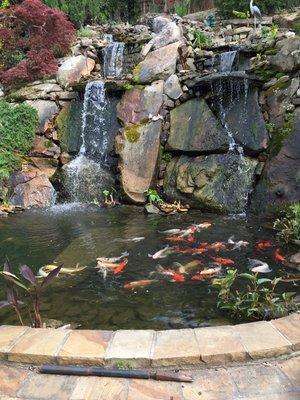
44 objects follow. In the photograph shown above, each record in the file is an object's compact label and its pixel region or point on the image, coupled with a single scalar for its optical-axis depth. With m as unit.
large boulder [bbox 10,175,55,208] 9.04
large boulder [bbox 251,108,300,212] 7.03
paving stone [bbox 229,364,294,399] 2.26
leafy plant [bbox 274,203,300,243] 5.70
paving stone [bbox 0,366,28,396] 2.32
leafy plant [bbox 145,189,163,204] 8.38
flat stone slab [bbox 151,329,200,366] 2.49
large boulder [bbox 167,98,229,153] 8.29
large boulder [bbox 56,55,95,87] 11.41
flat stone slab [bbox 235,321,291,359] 2.55
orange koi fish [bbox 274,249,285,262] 5.05
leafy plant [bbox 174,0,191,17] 16.42
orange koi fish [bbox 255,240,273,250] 5.57
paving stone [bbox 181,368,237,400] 2.24
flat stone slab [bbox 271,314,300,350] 2.63
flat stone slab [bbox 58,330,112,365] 2.53
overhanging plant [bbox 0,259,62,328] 2.90
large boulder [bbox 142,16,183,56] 11.05
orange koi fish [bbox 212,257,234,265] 5.01
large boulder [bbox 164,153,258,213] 7.77
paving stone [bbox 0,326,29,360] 2.63
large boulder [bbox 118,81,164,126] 9.16
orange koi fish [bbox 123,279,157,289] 4.44
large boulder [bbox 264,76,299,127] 7.63
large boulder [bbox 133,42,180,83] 9.75
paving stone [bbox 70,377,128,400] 2.25
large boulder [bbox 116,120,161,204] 8.63
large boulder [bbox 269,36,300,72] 7.83
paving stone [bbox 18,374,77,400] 2.28
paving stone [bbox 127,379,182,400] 2.24
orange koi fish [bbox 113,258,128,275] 4.86
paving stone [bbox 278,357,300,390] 2.34
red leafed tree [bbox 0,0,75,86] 11.72
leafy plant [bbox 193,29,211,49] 11.19
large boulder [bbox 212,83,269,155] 7.86
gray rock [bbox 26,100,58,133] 10.66
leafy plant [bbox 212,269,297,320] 3.39
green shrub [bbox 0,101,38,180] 9.98
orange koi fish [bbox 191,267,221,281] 4.59
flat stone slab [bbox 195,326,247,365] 2.50
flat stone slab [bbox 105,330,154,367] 2.50
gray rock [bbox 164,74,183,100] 9.15
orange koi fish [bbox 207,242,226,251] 5.58
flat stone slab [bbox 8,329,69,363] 2.57
